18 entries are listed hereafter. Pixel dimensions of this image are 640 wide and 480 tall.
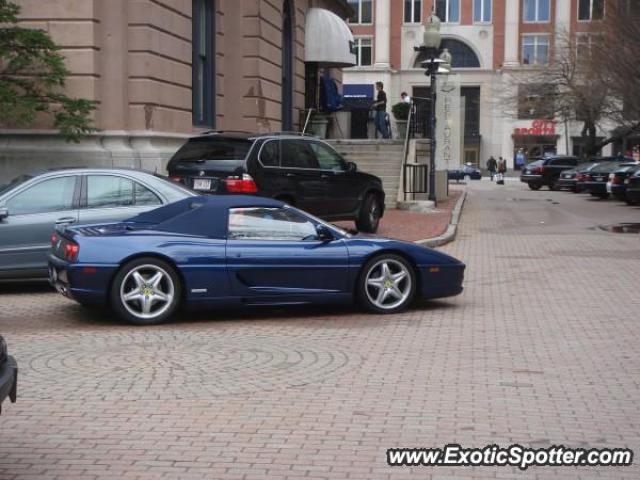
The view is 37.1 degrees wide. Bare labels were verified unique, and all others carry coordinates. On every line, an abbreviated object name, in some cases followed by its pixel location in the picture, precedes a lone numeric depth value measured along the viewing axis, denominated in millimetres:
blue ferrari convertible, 9367
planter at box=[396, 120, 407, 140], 30916
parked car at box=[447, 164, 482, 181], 68075
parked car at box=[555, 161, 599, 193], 44028
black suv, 14891
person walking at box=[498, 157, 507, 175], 62238
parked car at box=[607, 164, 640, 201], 33694
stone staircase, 27906
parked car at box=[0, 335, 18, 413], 4758
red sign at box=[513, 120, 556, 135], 76062
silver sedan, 11469
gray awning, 32906
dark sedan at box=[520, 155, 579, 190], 48938
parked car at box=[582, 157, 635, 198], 37969
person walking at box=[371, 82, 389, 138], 32562
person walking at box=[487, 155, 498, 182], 69812
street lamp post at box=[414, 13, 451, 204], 25000
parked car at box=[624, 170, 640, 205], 29500
